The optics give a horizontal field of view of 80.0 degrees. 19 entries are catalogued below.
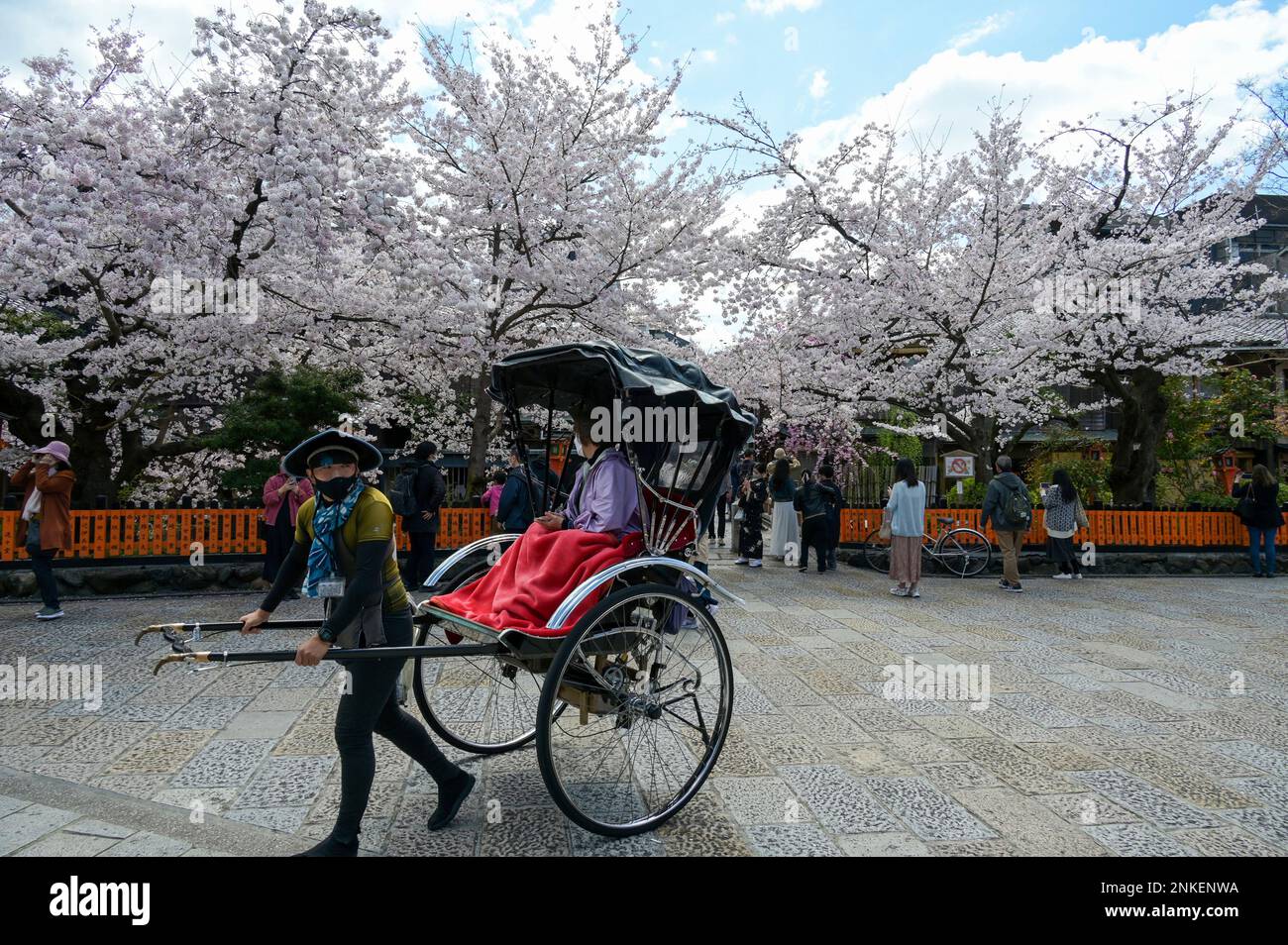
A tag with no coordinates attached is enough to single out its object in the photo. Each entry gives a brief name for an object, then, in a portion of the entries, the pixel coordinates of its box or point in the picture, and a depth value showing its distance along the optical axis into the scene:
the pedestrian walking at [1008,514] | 10.30
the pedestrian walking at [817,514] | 11.86
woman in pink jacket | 8.84
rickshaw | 2.97
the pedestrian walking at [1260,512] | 11.95
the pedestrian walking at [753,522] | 12.29
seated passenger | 3.08
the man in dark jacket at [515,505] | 8.27
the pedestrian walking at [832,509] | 11.91
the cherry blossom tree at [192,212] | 8.17
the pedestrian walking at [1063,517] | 11.23
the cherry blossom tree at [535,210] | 10.20
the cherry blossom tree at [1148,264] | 12.88
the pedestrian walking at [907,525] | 9.62
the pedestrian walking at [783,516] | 12.40
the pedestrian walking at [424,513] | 9.09
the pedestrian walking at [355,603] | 2.71
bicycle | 11.82
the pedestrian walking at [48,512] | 7.43
